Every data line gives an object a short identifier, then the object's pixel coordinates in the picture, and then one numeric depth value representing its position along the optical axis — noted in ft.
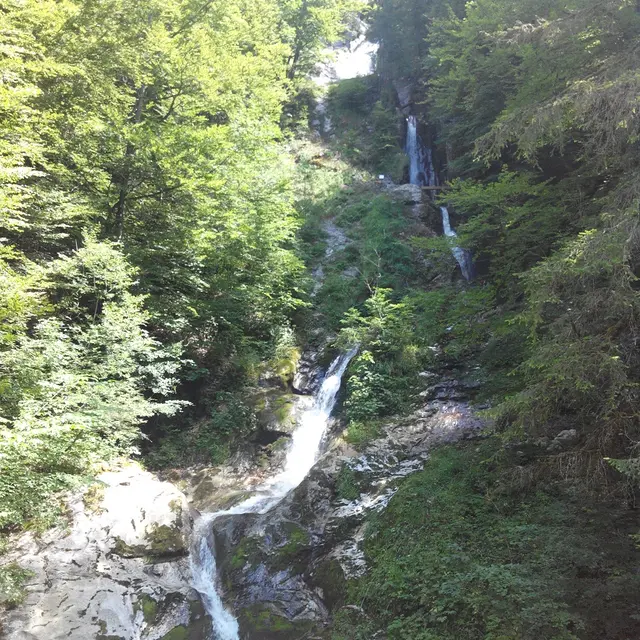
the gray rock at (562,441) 23.16
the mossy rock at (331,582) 21.47
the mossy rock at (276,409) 39.88
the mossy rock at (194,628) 21.33
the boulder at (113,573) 19.89
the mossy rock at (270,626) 20.67
